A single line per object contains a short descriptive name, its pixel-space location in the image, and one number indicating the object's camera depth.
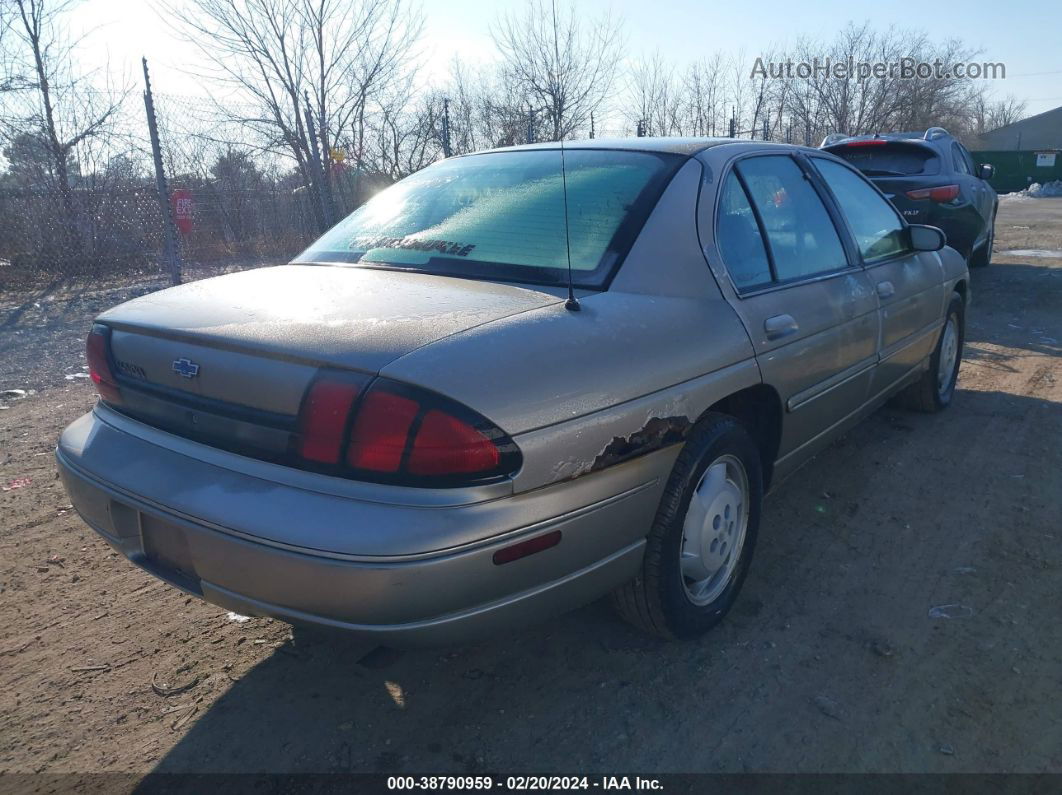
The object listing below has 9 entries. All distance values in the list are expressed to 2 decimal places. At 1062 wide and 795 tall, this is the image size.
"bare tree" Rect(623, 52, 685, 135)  17.22
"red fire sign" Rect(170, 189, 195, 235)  9.40
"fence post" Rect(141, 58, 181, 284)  7.90
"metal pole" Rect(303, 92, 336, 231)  9.57
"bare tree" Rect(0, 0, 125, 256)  9.94
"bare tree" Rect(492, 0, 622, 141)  13.38
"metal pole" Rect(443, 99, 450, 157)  9.60
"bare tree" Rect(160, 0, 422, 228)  11.45
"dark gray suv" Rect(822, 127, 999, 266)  8.02
